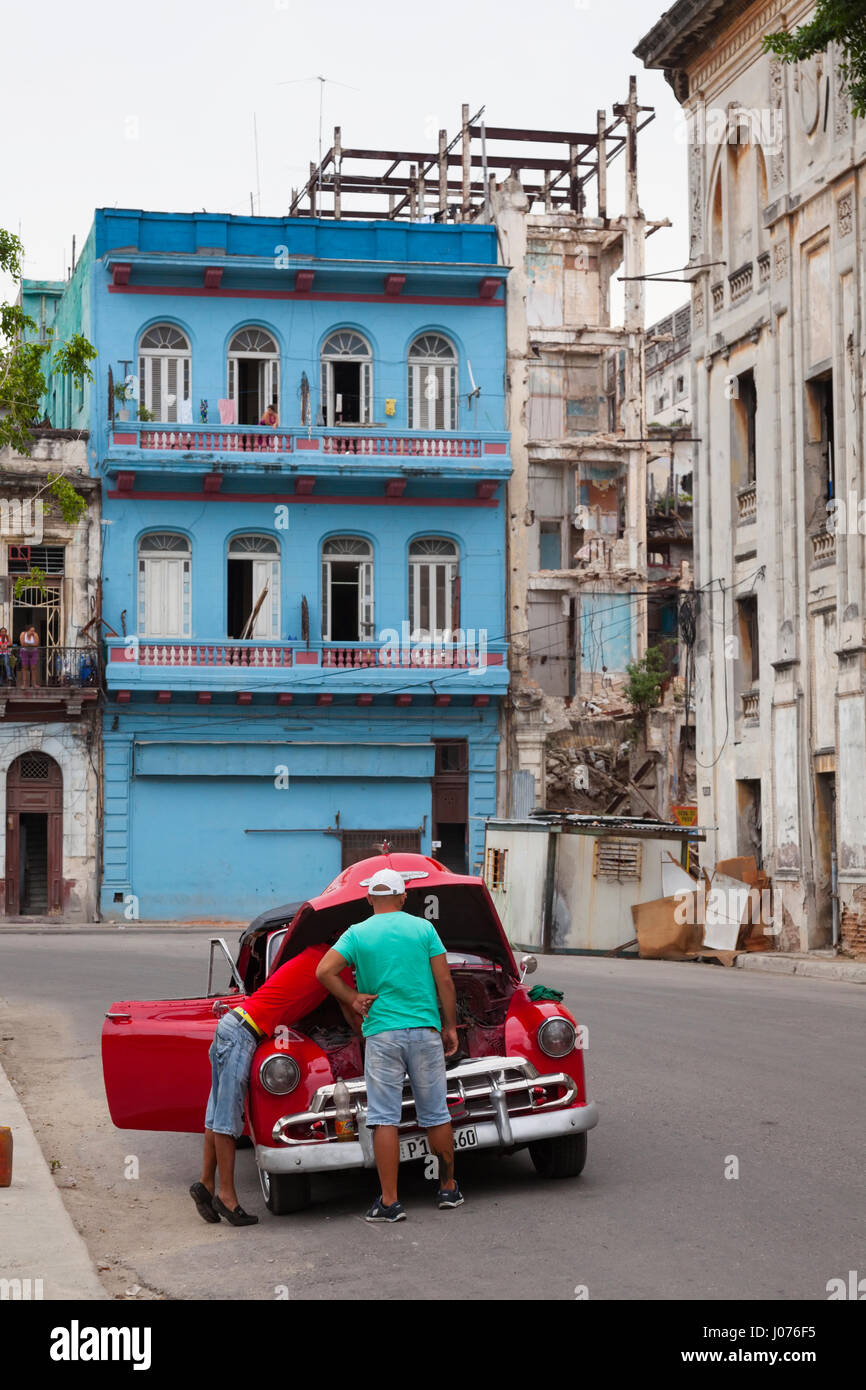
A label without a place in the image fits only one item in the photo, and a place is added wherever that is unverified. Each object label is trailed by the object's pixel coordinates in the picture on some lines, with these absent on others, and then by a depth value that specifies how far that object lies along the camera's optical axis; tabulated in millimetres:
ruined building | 42469
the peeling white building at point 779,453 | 27016
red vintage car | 8844
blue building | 40156
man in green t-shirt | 8578
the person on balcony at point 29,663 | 39875
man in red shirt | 8859
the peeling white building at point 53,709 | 39812
